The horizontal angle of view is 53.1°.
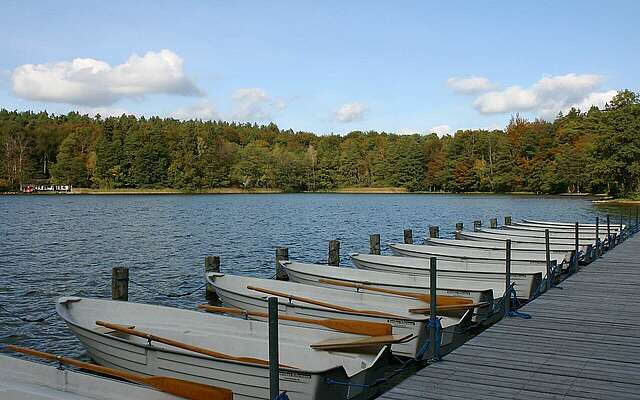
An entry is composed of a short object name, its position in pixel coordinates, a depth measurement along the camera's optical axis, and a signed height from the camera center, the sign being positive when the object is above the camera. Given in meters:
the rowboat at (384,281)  11.10 -1.93
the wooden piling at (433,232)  22.15 -1.65
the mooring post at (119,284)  12.02 -1.87
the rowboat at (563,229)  22.67 -1.69
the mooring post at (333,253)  17.62 -1.89
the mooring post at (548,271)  12.16 -1.66
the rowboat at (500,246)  16.14 -1.82
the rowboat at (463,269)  12.66 -1.92
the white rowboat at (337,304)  9.30 -1.99
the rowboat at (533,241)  16.61 -1.78
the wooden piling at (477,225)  25.00 -1.62
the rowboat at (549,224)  25.17 -1.64
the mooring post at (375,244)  19.36 -1.80
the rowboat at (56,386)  5.98 -1.98
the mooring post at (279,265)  15.64 -1.89
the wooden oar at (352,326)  8.45 -1.94
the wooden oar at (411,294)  10.19 -1.88
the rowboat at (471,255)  14.95 -1.86
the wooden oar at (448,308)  9.73 -1.90
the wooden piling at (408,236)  21.39 -1.75
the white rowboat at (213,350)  6.98 -2.09
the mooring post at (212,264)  14.38 -1.78
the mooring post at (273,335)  4.87 -1.14
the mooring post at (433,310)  7.40 -1.54
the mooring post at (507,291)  9.66 -1.63
